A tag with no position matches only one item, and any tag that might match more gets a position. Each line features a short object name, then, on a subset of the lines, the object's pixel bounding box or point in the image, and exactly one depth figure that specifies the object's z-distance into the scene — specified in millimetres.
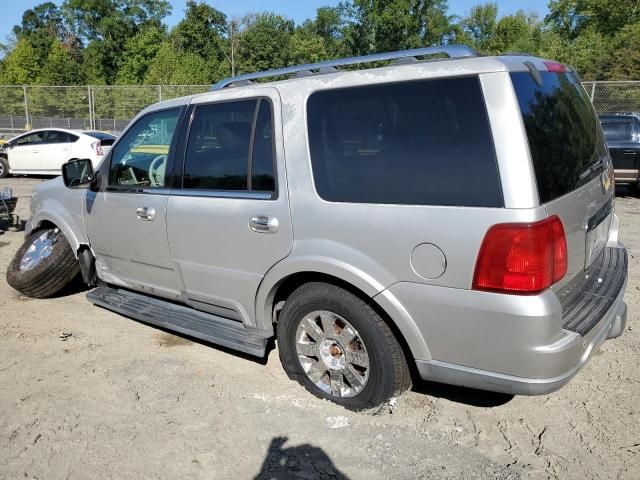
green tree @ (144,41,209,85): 43438
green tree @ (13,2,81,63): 83688
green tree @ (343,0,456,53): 48031
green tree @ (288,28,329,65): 60000
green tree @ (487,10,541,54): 65250
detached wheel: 4926
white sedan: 14141
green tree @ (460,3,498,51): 70000
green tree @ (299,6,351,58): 76819
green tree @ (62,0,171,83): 73188
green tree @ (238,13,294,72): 67062
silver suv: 2447
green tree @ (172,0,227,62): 70125
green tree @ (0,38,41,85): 62375
